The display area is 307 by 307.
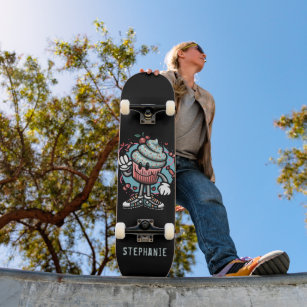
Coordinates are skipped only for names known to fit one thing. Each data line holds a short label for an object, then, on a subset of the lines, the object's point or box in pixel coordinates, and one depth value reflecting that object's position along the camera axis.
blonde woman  2.14
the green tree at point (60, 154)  7.87
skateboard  2.23
